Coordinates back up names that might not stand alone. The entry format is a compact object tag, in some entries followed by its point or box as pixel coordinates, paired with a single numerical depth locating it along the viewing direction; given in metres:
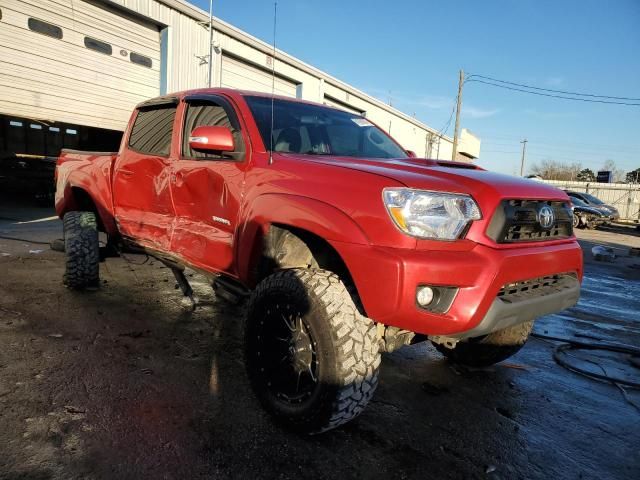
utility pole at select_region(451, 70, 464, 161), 27.62
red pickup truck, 1.98
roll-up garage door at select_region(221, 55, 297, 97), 13.72
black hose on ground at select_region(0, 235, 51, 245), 7.11
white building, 9.72
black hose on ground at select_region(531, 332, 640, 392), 3.25
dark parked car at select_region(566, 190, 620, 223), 19.89
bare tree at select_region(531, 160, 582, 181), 78.88
